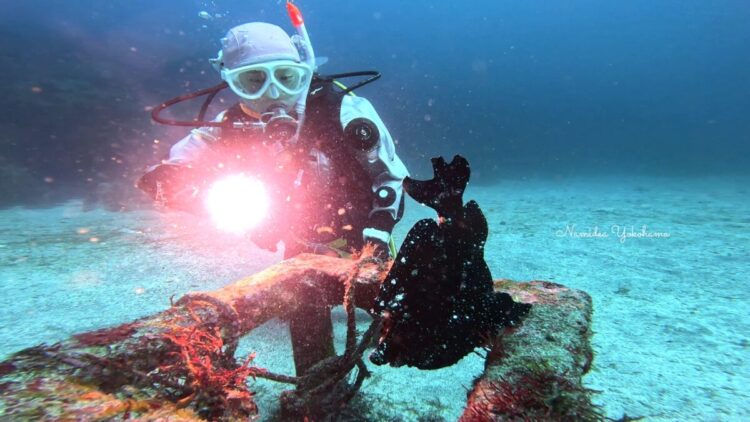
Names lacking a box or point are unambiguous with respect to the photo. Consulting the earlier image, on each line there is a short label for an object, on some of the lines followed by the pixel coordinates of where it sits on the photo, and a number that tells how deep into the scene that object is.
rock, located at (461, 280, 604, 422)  0.32
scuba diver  0.78
